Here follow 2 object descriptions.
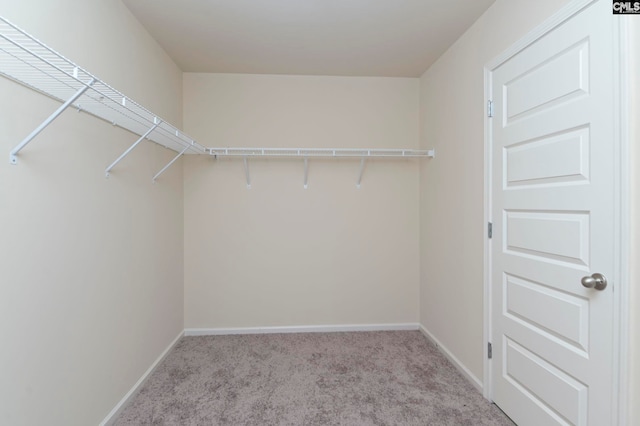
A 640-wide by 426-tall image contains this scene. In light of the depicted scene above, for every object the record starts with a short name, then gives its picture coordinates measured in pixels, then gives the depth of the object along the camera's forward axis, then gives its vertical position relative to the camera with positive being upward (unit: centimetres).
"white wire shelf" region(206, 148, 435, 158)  264 +53
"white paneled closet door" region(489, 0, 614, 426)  123 -7
